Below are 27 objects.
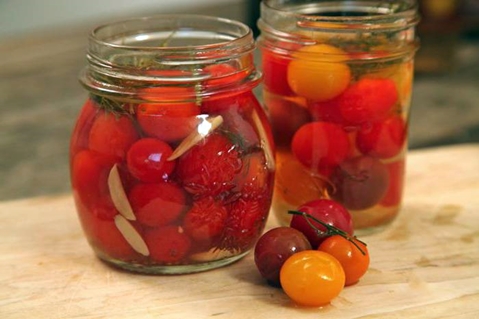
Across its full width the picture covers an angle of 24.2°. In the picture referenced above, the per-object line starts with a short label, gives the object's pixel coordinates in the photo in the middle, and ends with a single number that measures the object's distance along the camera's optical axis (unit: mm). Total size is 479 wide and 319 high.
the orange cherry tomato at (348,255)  507
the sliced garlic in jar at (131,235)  512
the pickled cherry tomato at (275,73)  552
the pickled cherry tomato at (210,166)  499
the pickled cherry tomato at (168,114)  499
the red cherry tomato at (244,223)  518
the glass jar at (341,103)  540
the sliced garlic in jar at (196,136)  498
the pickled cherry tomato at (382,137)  548
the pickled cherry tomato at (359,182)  553
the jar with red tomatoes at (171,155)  500
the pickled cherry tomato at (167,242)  509
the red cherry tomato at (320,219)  520
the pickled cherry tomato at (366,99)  539
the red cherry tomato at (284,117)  551
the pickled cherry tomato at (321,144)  546
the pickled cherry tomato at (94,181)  511
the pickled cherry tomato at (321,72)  538
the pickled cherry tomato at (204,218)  506
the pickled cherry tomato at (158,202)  502
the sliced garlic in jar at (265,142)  527
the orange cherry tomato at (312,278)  488
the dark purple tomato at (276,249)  507
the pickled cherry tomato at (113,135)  502
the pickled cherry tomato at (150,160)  496
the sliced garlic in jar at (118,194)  506
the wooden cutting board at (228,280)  495
